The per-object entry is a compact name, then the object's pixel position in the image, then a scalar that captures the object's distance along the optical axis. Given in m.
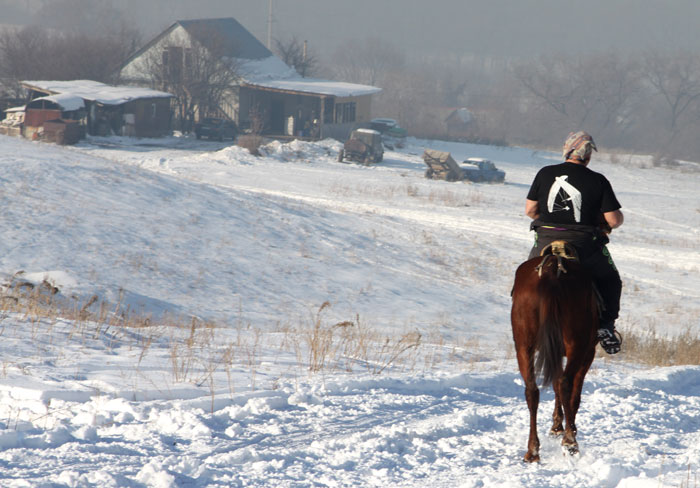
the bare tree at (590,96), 103.94
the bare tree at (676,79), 104.25
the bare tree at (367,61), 146.88
